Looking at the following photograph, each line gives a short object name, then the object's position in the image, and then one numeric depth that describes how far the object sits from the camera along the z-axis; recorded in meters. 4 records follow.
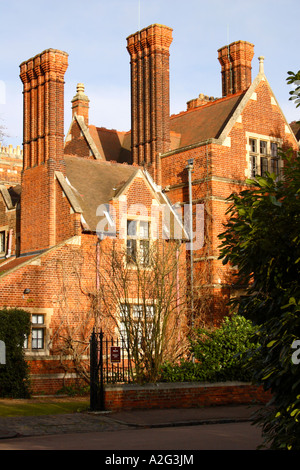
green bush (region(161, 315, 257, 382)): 18.00
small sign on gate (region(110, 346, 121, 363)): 16.81
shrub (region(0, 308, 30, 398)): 19.38
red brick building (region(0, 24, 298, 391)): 22.48
